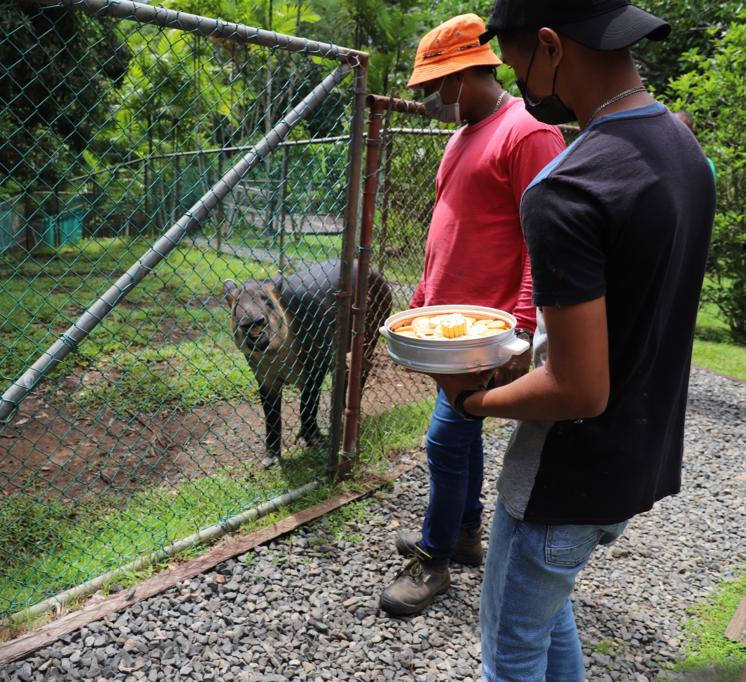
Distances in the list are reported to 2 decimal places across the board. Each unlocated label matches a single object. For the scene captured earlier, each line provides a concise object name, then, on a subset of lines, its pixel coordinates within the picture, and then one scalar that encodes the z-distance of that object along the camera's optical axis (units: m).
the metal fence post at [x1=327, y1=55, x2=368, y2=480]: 3.32
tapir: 4.27
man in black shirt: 1.16
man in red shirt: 2.32
